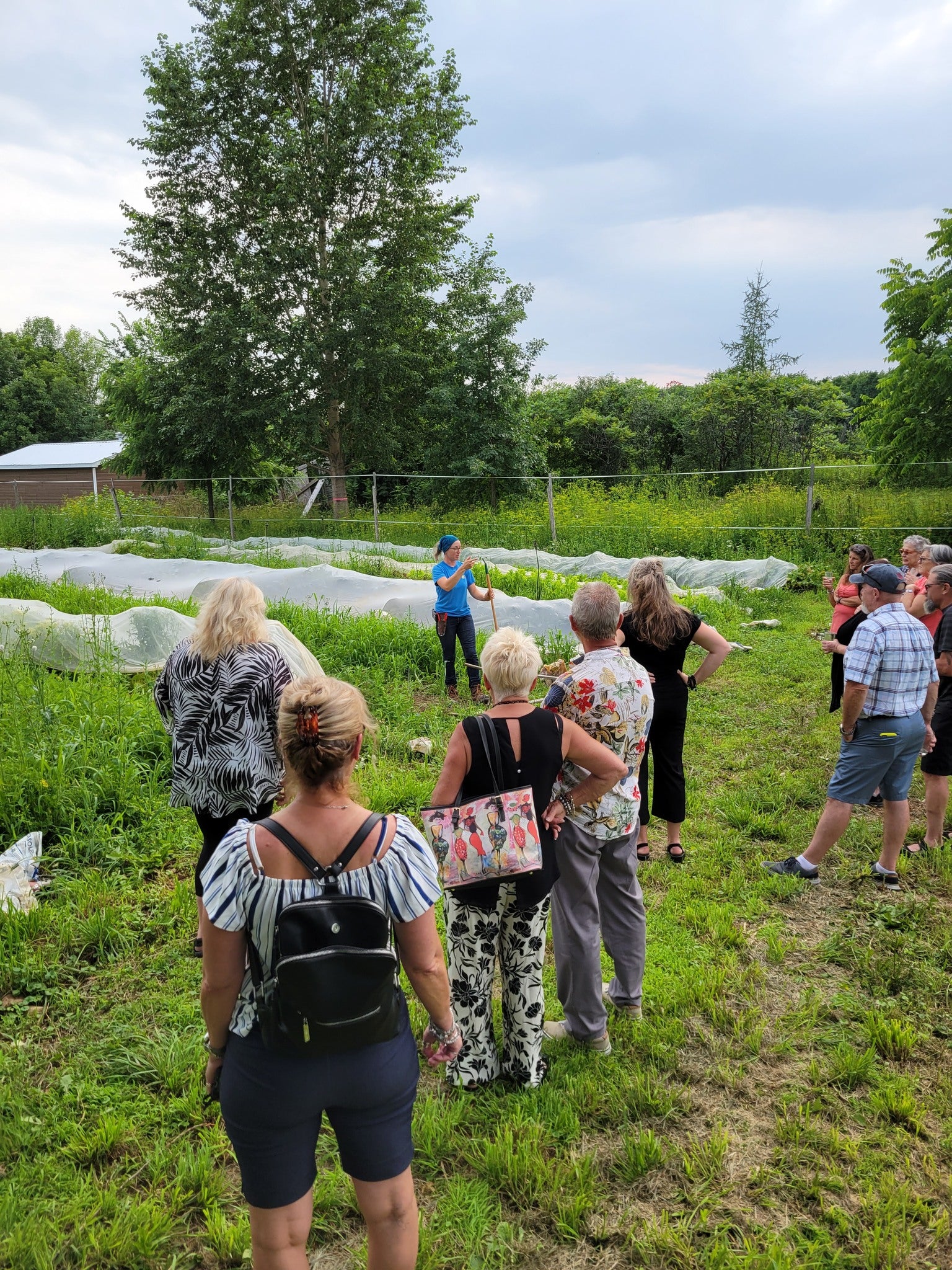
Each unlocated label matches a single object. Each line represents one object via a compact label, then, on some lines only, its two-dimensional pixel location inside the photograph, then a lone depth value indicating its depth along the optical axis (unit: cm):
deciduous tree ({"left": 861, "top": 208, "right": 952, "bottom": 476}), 1145
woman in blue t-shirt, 676
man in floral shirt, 276
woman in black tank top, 242
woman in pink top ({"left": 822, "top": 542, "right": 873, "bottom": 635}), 559
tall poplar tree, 2095
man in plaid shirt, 375
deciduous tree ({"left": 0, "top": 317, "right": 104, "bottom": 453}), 4753
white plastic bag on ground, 357
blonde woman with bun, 154
